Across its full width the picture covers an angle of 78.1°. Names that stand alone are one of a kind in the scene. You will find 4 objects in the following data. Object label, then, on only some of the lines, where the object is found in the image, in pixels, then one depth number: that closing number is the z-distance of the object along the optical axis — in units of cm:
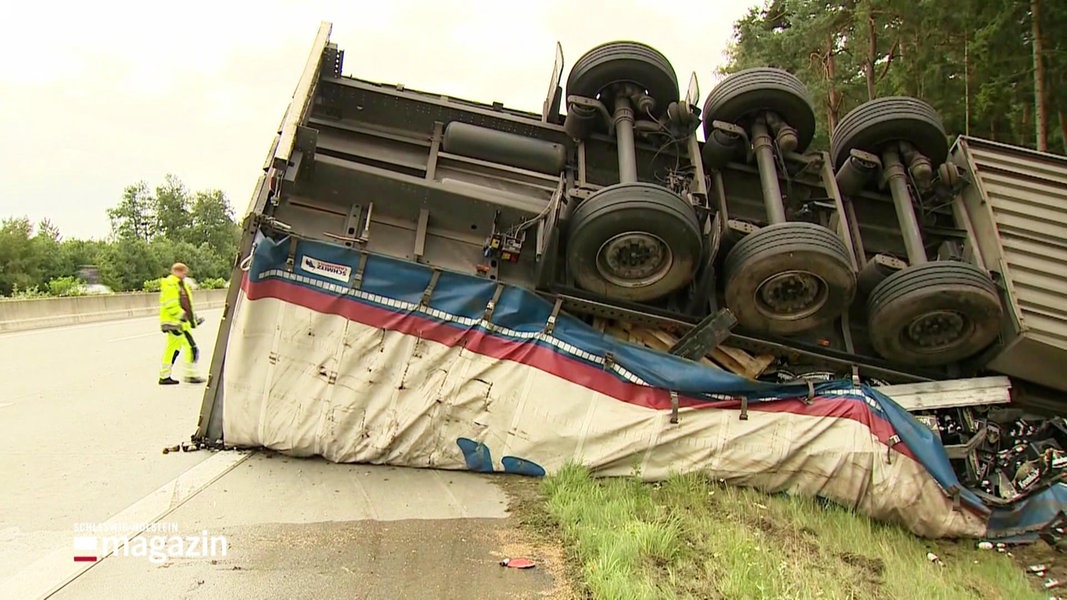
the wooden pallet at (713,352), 457
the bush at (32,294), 2139
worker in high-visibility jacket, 717
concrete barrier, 1313
